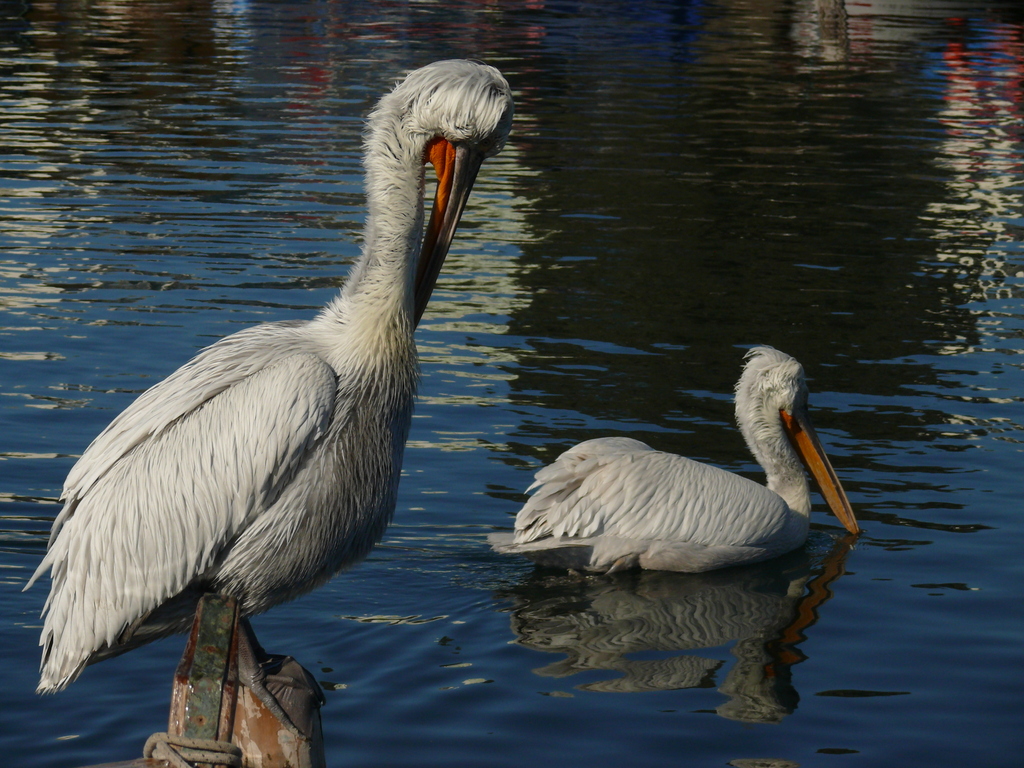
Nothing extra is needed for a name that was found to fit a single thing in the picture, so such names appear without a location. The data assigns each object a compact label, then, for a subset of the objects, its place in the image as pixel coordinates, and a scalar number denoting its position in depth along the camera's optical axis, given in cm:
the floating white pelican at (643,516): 1141
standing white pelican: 742
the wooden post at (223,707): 667
